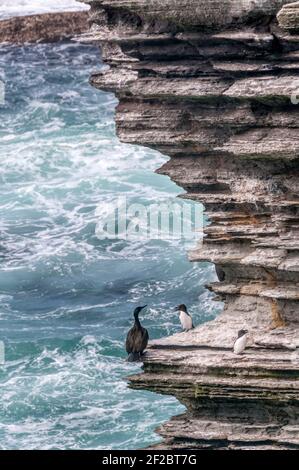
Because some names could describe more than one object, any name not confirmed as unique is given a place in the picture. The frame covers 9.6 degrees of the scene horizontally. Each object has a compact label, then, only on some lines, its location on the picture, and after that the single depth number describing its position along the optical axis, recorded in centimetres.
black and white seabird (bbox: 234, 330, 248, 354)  2977
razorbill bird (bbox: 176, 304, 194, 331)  3362
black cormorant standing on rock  3072
